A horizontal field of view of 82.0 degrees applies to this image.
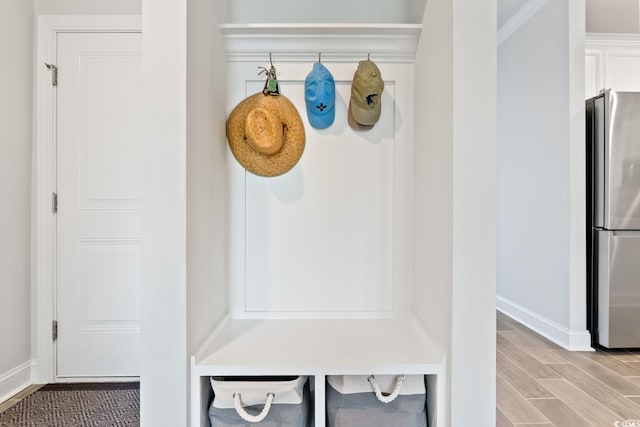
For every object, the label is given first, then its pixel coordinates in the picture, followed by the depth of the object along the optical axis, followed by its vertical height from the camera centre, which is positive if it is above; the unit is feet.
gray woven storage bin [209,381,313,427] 4.16 -2.31
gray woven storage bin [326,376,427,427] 4.29 -2.31
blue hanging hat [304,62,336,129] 4.93 +1.65
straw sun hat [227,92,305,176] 4.93 +1.04
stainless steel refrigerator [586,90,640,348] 9.03 -0.05
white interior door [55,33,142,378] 7.56 +0.20
